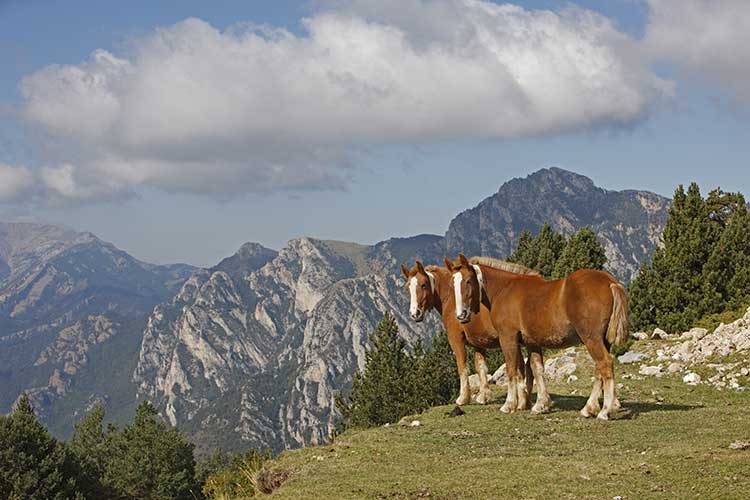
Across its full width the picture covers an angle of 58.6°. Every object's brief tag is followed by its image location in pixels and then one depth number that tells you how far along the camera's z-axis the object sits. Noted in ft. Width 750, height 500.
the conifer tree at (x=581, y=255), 156.15
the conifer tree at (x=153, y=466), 213.87
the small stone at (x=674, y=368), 84.69
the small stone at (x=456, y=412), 57.95
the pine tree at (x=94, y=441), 255.91
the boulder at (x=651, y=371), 84.17
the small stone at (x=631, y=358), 95.50
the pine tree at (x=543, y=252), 189.57
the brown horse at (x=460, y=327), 56.03
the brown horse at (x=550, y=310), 48.85
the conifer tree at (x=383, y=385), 164.96
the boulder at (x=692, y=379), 76.74
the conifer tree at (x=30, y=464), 126.93
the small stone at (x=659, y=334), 113.91
